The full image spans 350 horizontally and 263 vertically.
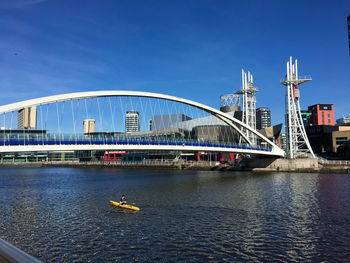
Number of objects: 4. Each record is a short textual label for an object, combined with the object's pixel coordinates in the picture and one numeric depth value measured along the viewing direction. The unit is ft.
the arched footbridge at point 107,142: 101.35
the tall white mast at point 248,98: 295.07
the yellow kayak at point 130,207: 88.43
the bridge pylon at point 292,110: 242.78
